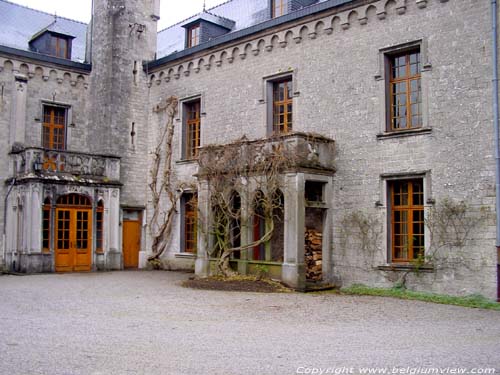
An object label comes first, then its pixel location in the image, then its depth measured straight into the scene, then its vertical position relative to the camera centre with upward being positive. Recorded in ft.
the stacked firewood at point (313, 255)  49.70 -3.40
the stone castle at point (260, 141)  43.47 +6.24
